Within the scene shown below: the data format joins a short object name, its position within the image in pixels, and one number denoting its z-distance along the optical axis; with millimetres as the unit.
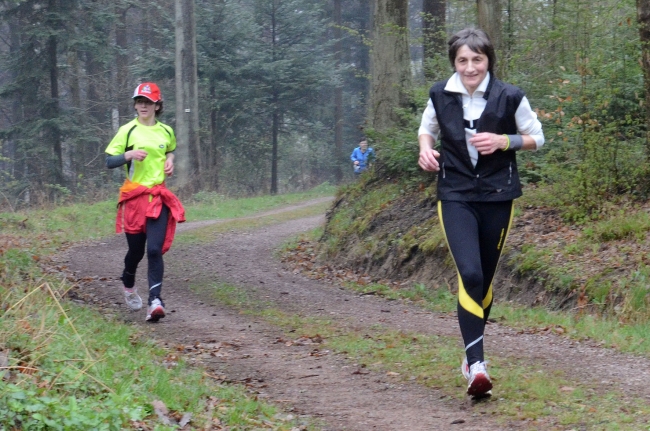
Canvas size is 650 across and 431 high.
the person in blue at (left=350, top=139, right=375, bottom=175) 20634
